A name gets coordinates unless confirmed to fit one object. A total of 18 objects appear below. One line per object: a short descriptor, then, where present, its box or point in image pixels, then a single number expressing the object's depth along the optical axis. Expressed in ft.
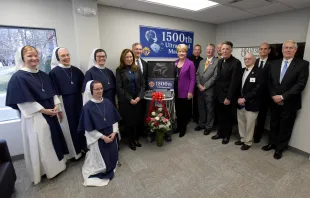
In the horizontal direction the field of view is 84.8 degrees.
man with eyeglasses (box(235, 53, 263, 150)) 7.99
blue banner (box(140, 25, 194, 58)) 11.12
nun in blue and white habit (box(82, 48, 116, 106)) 7.55
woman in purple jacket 9.53
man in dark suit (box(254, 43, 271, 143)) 8.02
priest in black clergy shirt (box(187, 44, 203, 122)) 11.28
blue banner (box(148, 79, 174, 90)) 9.45
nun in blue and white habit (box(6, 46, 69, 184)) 5.85
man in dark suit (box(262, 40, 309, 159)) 7.26
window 7.50
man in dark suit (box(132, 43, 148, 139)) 9.29
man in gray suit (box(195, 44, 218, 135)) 9.81
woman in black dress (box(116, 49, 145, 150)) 8.23
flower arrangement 8.81
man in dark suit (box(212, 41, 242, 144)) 8.41
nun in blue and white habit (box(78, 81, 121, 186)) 6.35
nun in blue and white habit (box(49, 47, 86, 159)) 7.18
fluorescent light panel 8.96
